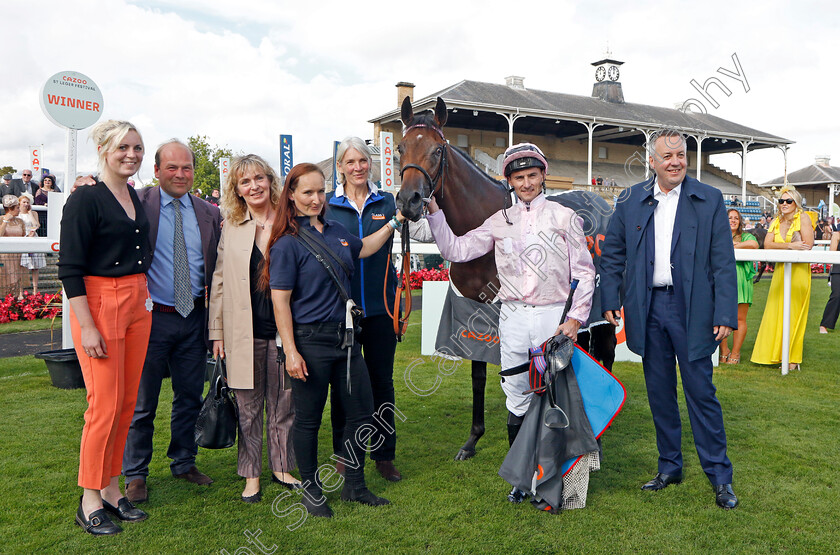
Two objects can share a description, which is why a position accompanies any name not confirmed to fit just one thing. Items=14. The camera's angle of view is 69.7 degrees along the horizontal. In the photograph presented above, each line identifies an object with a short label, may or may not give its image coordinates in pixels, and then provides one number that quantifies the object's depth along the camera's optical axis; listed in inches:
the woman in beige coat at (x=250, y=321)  121.5
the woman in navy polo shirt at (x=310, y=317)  110.3
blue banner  412.3
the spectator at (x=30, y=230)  377.1
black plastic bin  205.8
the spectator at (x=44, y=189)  436.8
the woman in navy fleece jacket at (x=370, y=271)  127.5
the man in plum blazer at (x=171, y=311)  121.6
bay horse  130.4
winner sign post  213.0
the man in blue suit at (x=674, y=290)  118.7
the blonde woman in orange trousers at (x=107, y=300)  101.9
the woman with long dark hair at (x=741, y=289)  257.8
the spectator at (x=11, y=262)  357.4
